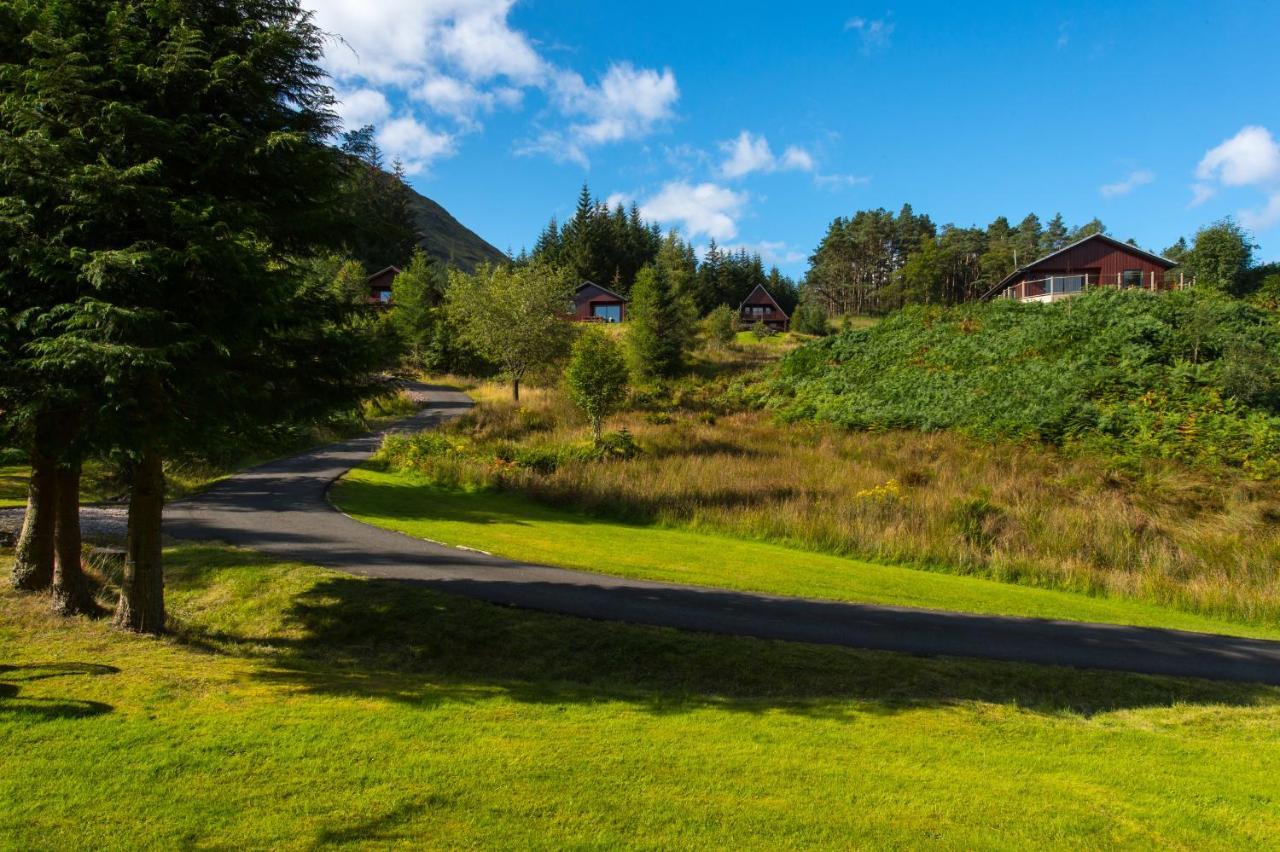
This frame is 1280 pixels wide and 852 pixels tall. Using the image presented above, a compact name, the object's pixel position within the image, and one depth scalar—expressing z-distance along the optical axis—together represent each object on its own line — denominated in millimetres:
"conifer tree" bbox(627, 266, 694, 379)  47969
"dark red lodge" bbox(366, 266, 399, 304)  70581
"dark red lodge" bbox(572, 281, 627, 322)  76688
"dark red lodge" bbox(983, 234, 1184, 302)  50625
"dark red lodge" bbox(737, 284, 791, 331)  91250
